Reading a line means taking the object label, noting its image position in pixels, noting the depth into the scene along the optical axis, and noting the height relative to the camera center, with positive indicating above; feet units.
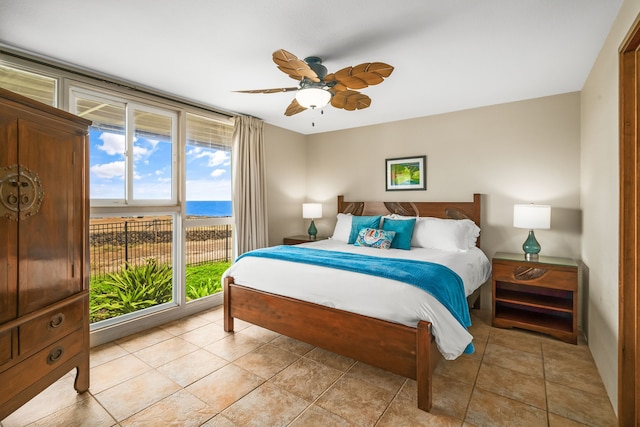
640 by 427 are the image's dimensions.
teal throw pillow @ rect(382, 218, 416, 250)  11.47 -0.69
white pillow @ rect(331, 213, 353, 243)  13.42 -0.71
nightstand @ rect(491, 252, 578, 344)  9.29 -2.85
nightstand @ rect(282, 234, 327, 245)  14.71 -1.32
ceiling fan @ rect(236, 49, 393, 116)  6.61 +3.14
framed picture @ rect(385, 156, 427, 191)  13.56 +1.77
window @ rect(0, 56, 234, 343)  9.28 +0.81
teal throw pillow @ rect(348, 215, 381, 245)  12.69 -0.50
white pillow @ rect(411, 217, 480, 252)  11.17 -0.84
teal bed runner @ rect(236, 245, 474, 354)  6.73 -1.41
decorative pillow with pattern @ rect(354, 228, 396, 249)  11.40 -0.98
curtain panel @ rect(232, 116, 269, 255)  13.00 +1.19
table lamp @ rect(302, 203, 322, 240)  15.42 +0.02
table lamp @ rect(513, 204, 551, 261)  9.83 -0.29
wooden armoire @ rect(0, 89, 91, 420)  5.30 -0.68
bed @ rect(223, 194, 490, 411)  6.37 -2.66
